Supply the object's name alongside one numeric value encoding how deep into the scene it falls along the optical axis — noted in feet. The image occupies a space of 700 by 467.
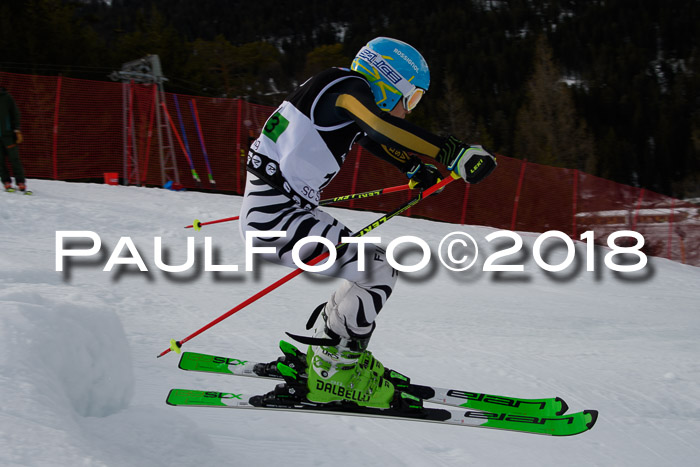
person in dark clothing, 30.53
